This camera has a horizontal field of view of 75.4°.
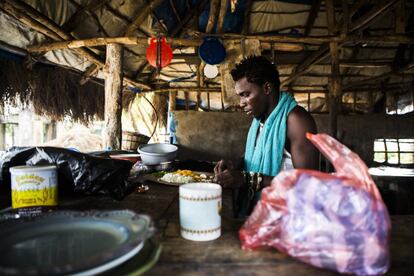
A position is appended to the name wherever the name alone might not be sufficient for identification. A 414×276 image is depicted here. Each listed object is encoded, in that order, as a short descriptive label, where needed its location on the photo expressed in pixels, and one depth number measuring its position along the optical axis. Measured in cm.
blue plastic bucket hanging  439
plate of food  197
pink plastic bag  72
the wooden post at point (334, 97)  466
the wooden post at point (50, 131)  1397
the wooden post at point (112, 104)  477
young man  202
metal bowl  235
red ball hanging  411
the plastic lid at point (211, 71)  520
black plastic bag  152
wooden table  77
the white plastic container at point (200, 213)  93
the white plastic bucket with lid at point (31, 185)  105
